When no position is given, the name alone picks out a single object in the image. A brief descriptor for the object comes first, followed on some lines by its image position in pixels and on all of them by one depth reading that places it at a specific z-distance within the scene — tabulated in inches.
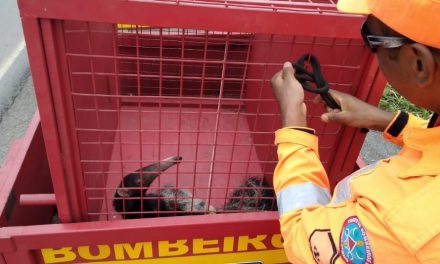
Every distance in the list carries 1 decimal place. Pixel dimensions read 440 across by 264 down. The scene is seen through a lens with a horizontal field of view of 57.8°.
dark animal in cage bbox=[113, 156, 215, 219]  51.6
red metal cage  33.0
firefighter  25.4
